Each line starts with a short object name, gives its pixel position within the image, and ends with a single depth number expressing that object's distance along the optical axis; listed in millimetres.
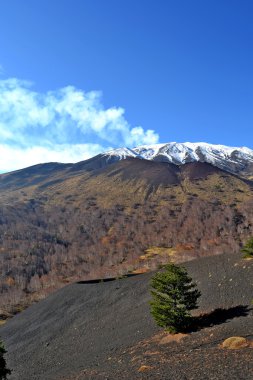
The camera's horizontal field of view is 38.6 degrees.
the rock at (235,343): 23273
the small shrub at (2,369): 22297
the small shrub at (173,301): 30562
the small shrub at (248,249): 42206
